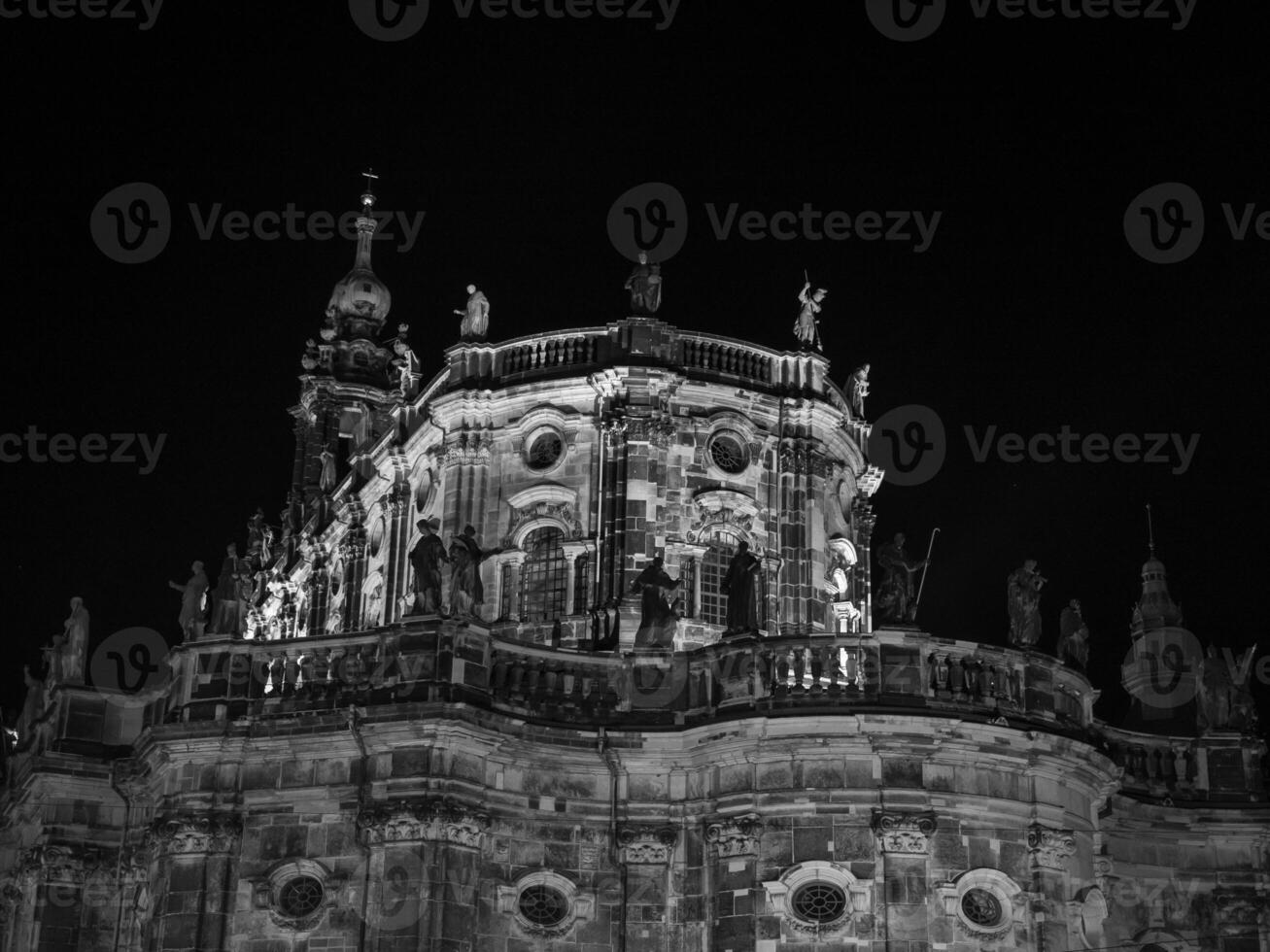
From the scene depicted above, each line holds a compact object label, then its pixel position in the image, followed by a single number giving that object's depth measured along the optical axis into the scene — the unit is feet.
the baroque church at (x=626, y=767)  127.85
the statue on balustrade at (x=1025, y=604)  135.33
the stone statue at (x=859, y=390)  171.22
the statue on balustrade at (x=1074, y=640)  139.13
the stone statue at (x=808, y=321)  163.94
